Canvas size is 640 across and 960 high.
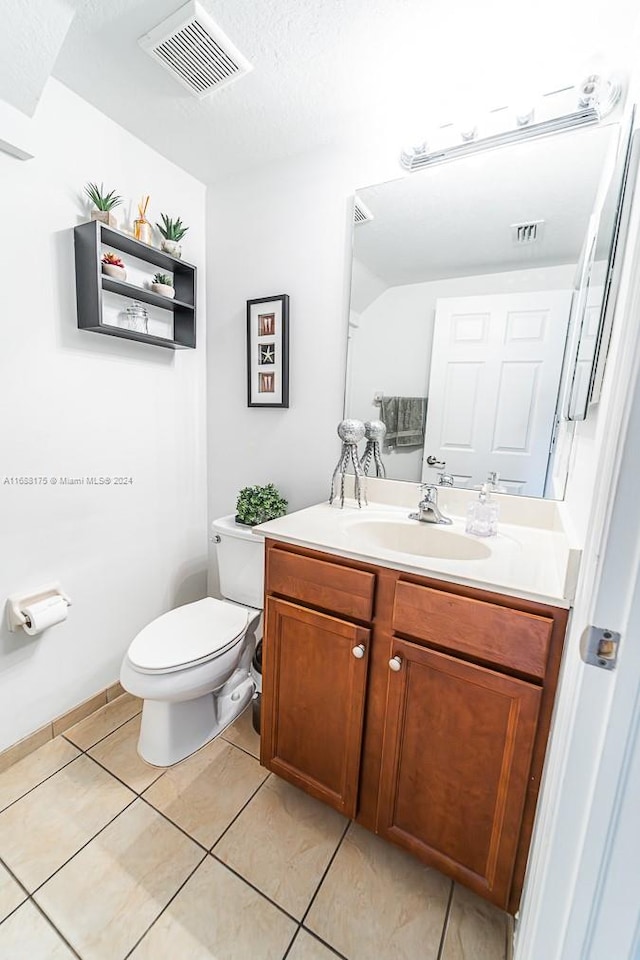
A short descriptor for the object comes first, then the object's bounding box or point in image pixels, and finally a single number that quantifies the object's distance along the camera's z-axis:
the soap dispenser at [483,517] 1.25
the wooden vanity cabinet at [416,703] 0.86
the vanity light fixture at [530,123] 1.07
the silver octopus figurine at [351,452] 1.50
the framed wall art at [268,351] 1.68
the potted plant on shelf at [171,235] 1.61
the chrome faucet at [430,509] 1.35
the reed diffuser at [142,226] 1.51
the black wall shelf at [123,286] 1.33
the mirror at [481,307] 1.20
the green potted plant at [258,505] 1.65
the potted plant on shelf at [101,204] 1.36
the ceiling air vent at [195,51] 1.06
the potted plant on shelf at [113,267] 1.38
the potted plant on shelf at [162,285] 1.60
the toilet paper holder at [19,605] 1.32
